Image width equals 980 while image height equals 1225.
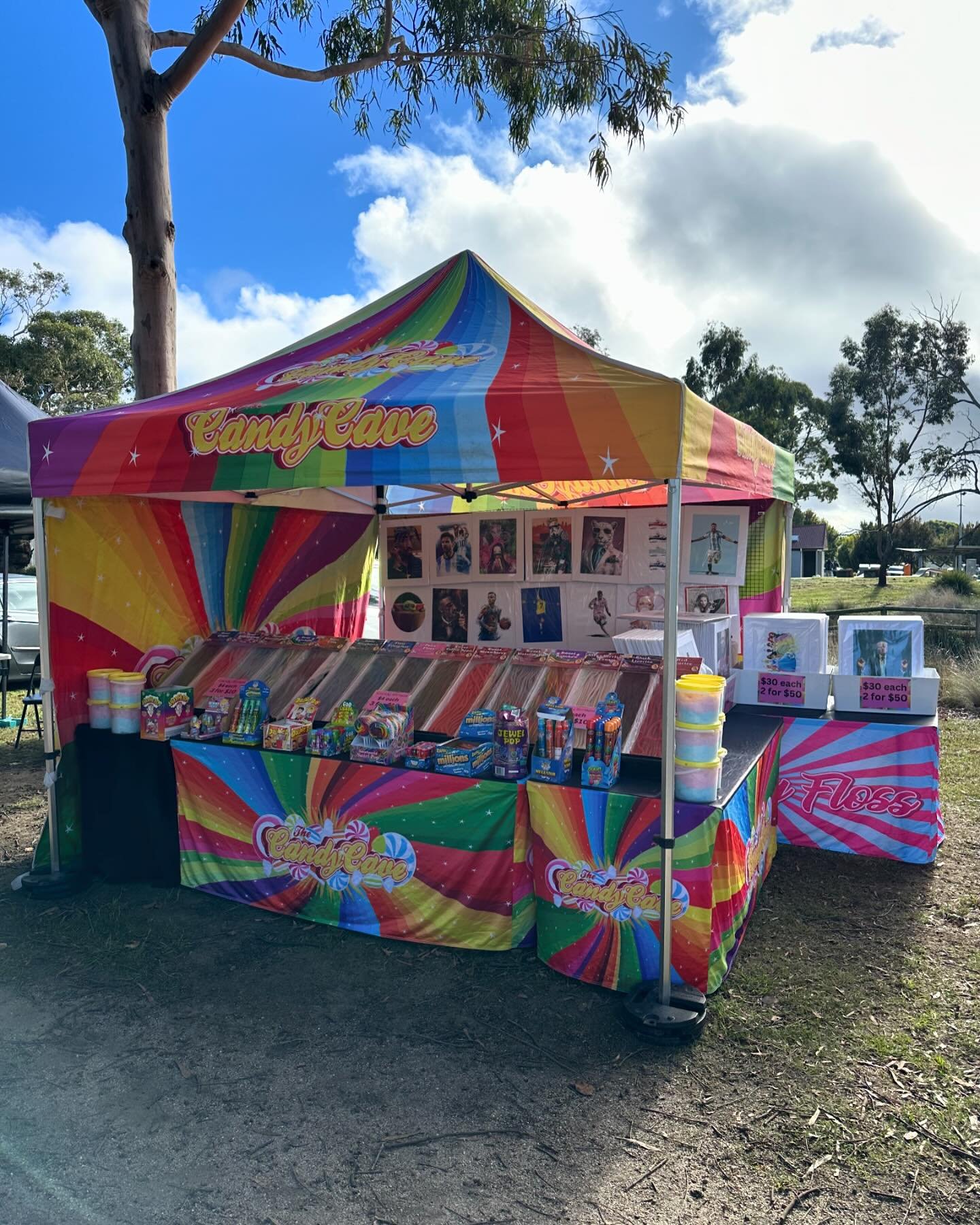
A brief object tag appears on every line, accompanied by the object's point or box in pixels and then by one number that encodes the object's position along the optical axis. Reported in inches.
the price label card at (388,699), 142.6
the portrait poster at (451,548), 211.2
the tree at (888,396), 912.3
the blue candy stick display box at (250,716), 144.9
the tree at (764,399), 1003.9
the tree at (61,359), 917.8
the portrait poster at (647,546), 197.3
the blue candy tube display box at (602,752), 118.1
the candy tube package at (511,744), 122.8
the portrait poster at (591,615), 202.8
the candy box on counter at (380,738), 132.4
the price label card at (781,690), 169.8
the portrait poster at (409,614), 220.2
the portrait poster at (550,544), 203.9
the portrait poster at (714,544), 193.5
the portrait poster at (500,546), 206.4
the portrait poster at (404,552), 219.9
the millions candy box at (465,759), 126.1
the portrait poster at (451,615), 214.1
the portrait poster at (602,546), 200.7
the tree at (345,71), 272.7
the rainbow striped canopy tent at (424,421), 107.7
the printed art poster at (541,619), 207.0
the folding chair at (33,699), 271.0
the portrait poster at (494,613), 208.7
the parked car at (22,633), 346.3
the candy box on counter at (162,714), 150.9
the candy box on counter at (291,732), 140.3
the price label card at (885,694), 165.8
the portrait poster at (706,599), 195.3
